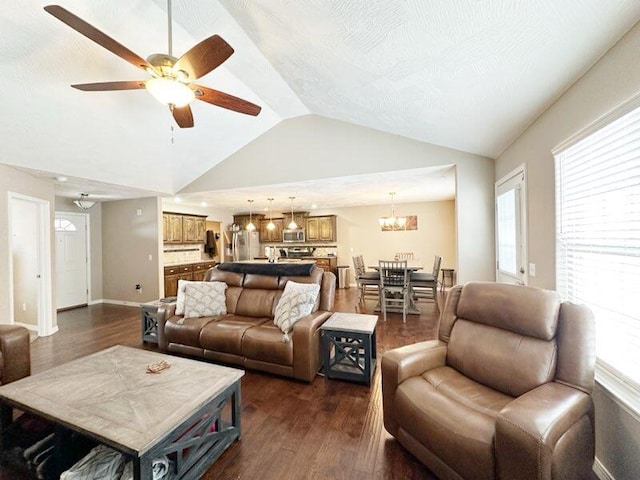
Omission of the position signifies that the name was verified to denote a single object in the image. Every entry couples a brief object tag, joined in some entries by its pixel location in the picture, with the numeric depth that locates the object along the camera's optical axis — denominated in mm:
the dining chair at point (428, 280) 4867
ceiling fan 1554
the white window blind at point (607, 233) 1369
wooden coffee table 1299
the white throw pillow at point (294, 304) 2680
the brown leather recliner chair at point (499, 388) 1132
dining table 4817
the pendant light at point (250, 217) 6896
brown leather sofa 2553
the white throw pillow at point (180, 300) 3184
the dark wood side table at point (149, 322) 3548
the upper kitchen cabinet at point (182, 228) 6133
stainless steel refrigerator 8617
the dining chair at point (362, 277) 5121
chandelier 7287
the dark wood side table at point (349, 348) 2500
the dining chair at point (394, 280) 4529
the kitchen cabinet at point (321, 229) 7906
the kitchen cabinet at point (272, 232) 8680
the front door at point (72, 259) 5531
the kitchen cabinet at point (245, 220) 8789
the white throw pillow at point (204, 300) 3152
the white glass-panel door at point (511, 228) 2686
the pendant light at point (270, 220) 6420
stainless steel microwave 8272
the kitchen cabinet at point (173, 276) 5852
